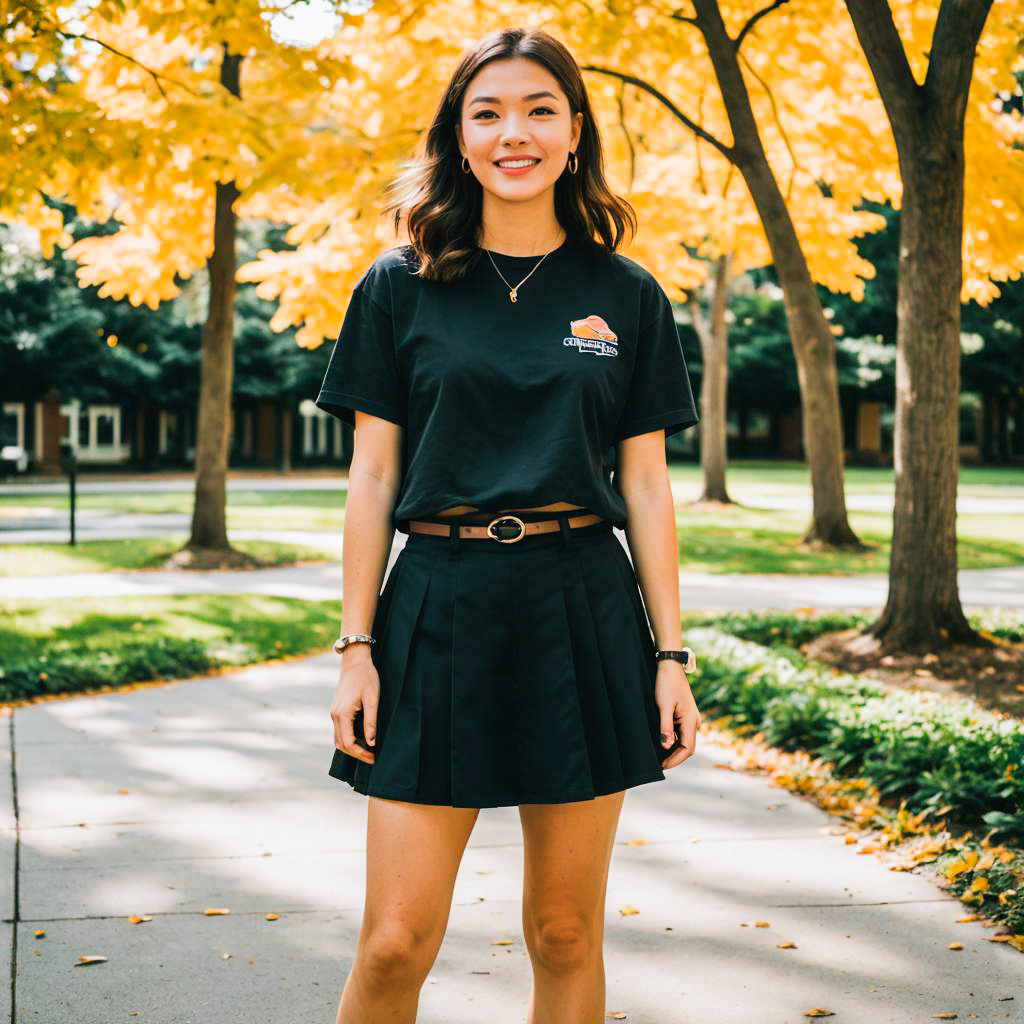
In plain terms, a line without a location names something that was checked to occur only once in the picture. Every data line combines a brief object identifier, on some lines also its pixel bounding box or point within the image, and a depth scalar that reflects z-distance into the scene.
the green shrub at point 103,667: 7.46
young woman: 2.36
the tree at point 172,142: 8.34
